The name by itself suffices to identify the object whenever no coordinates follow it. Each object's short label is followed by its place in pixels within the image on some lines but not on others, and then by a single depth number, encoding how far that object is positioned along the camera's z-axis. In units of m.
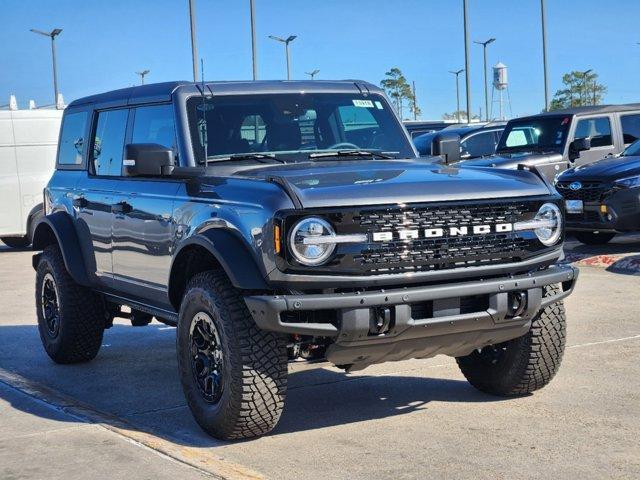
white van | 19.69
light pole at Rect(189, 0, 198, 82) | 27.08
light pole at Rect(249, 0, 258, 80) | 32.18
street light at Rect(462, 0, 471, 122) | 36.88
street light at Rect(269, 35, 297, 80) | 47.50
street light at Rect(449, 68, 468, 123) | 84.82
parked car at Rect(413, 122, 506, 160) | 21.02
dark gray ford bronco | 5.26
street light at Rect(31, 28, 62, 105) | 48.78
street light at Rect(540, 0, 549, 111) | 40.38
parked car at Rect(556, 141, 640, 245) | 13.45
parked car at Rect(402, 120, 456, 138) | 27.94
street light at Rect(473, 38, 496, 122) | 65.01
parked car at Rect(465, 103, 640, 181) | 16.28
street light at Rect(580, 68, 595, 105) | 88.06
